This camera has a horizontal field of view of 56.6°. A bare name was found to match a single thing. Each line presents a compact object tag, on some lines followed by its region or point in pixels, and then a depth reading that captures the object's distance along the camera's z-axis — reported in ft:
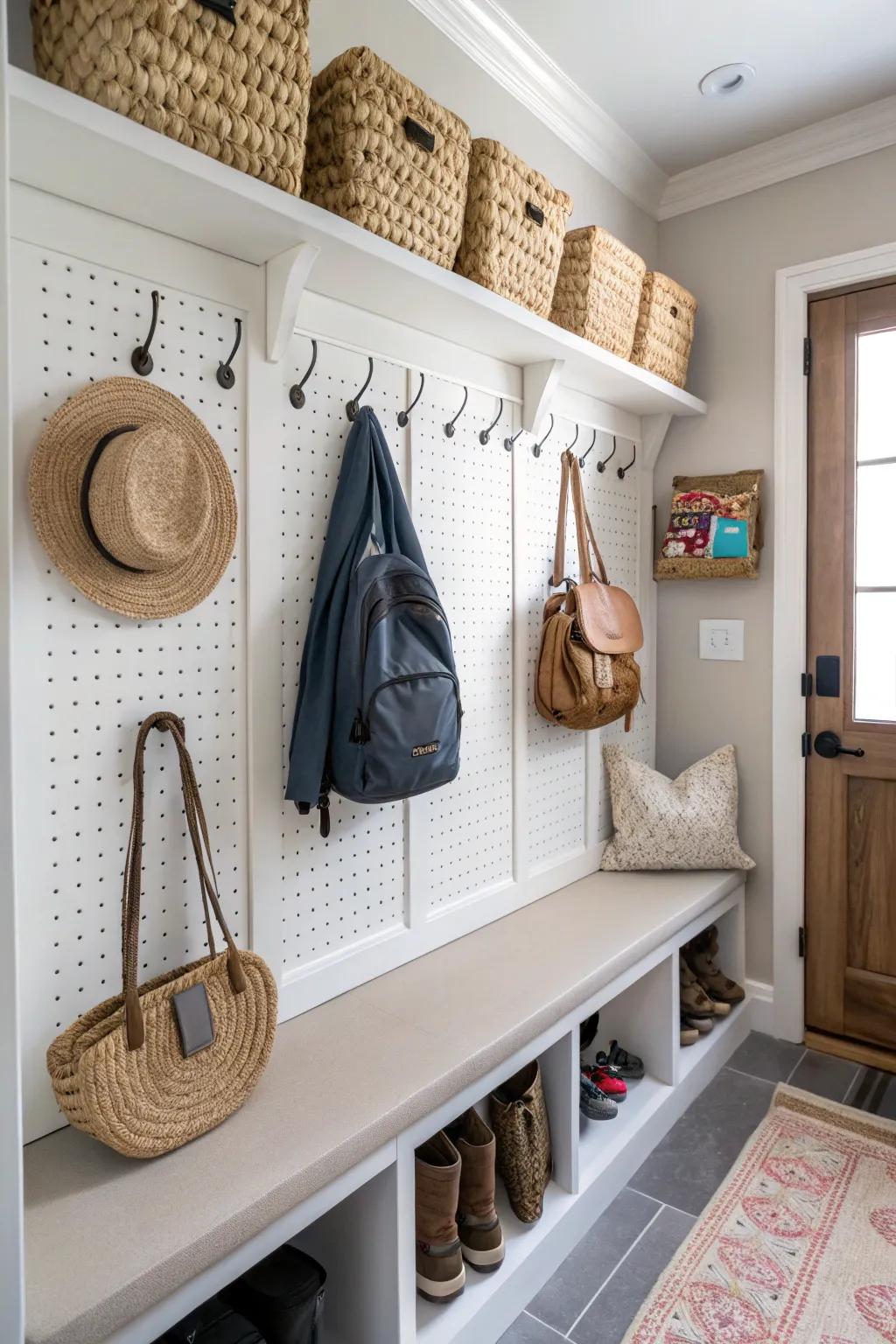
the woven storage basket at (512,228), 5.50
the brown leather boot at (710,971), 8.54
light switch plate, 8.78
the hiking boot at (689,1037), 7.72
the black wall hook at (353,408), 5.50
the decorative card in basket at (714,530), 8.34
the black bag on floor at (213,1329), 3.84
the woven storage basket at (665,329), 7.71
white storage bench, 3.35
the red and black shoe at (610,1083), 6.85
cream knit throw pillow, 8.32
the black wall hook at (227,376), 4.74
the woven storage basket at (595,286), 6.72
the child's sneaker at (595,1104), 6.59
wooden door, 7.91
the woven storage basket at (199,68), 3.50
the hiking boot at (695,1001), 8.04
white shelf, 3.46
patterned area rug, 5.07
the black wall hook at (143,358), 4.37
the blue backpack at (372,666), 4.91
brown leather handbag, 7.08
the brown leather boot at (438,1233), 4.86
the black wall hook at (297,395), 5.16
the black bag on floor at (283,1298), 4.05
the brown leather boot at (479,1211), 5.12
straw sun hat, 3.94
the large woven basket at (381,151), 4.50
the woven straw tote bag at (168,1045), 3.67
